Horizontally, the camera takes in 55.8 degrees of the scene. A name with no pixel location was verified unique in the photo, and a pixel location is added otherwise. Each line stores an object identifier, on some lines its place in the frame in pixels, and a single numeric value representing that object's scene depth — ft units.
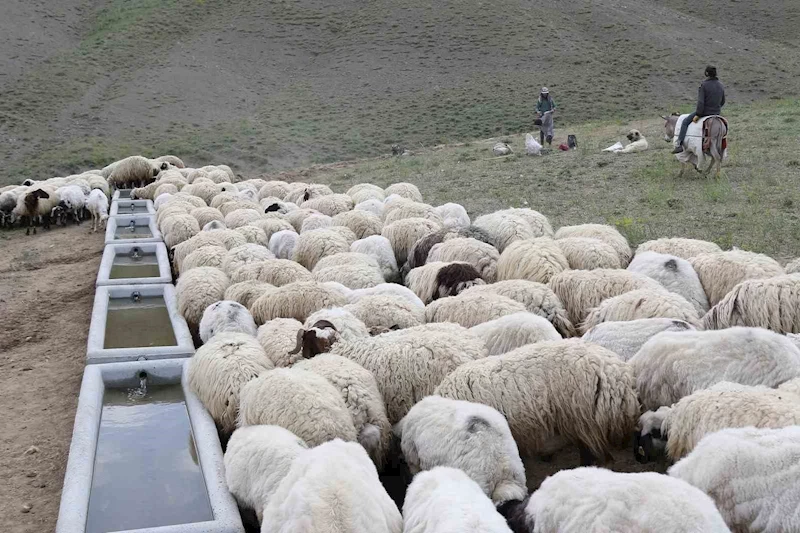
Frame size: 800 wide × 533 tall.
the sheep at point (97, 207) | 45.70
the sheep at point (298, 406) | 15.24
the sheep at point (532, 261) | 23.93
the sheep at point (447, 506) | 10.93
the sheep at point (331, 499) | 11.19
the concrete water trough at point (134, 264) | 29.10
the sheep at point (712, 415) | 12.69
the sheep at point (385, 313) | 20.89
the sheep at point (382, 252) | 28.80
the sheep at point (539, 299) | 20.85
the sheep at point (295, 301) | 22.74
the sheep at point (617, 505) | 10.01
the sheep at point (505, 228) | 28.45
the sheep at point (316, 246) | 29.22
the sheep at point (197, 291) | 24.77
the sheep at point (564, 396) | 15.49
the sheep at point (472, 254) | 26.08
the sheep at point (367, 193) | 39.40
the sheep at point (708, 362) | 14.92
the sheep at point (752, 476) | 10.75
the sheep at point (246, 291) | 24.30
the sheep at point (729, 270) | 21.49
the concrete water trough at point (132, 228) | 39.11
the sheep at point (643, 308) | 19.10
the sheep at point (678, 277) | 21.62
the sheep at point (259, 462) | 13.89
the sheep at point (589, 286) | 21.53
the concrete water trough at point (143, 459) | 14.65
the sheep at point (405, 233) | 30.37
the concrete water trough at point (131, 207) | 45.60
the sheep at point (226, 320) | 21.67
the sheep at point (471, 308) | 20.45
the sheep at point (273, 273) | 26.11
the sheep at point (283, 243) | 30.66
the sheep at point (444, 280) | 24.07
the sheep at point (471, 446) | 13.47
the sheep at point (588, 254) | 24.71
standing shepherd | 65.00
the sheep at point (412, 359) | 17.39
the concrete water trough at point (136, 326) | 21.54
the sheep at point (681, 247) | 24.88
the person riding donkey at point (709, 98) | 40.98
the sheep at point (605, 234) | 26.53
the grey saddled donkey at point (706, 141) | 40.75
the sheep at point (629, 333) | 17.42
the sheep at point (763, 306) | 18.60
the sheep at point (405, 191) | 40.47
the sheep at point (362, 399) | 15.89
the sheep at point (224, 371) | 17.88
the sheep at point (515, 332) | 18.12
